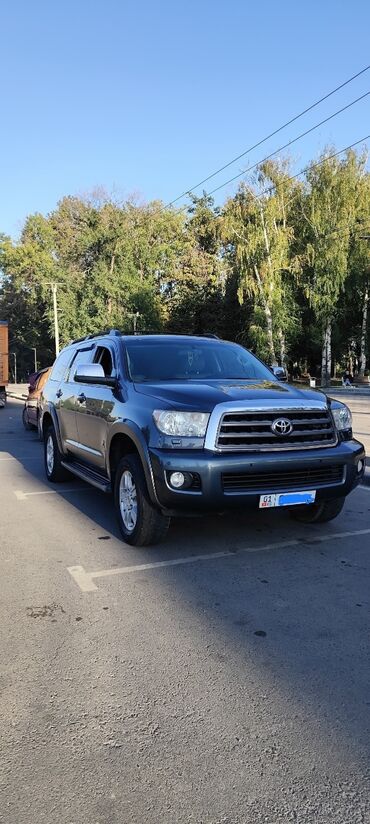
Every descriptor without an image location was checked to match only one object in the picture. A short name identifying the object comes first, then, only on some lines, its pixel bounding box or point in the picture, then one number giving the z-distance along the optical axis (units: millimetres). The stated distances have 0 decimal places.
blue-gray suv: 4500
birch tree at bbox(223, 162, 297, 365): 39125
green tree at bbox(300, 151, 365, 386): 39031
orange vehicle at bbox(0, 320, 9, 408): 23845
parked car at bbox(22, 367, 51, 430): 13859
